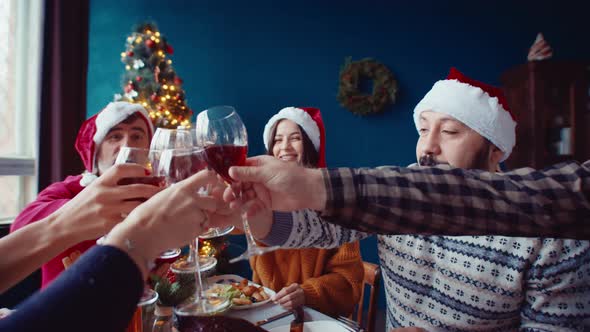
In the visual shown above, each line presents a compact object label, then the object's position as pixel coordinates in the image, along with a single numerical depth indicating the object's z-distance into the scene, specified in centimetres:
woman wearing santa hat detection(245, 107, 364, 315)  175
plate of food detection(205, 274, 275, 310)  133
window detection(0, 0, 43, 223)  275
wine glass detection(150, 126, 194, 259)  81
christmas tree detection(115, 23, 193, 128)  287
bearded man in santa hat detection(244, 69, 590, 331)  100
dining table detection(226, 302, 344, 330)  124
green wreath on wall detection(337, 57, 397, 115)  362
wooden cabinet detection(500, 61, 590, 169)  319
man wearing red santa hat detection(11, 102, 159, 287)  166
